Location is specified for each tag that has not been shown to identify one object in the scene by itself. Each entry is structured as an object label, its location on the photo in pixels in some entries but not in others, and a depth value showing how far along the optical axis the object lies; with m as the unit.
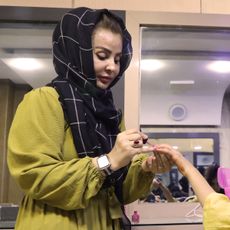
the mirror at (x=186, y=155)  1.52
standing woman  0.78
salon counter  1.27
